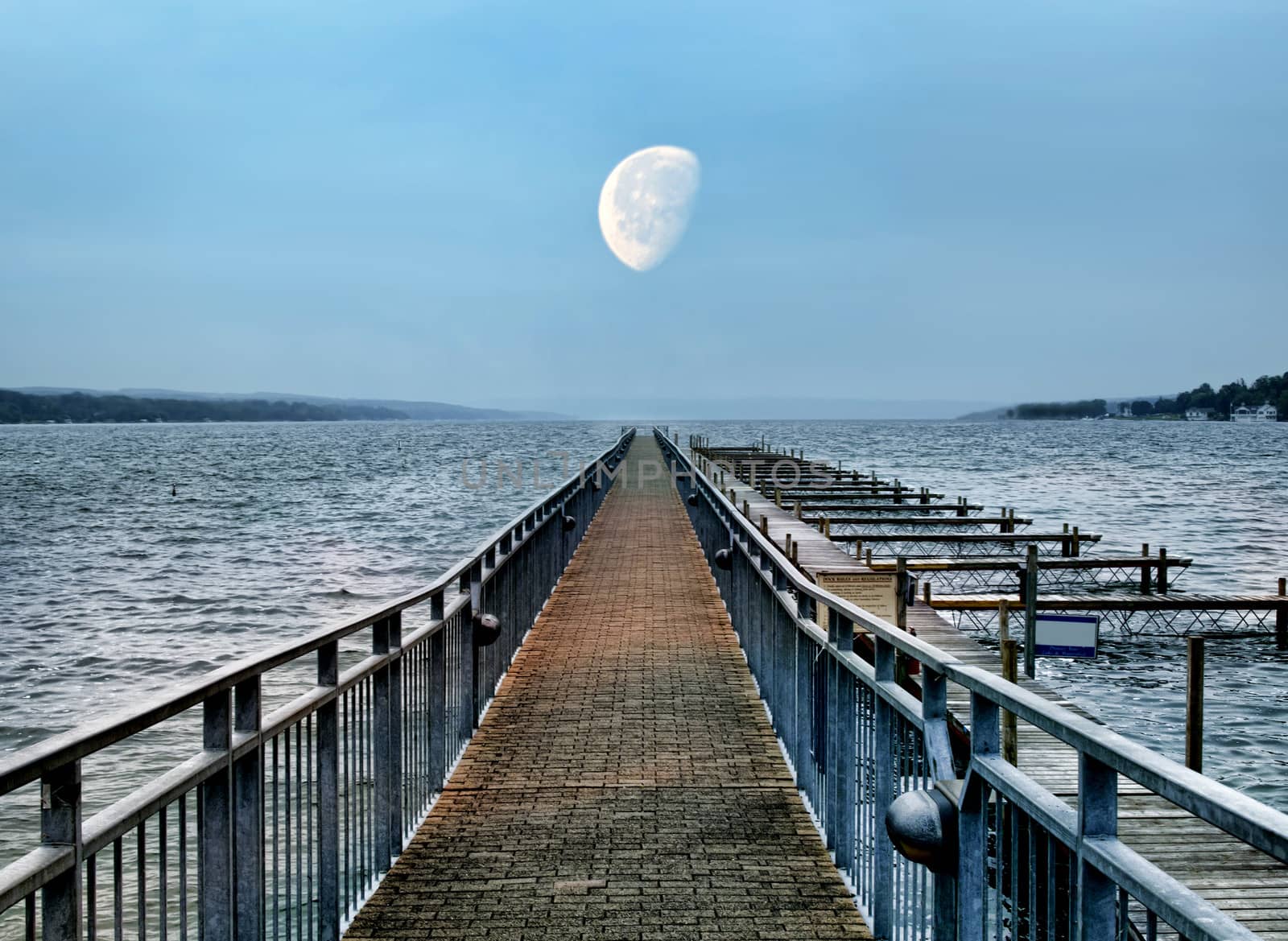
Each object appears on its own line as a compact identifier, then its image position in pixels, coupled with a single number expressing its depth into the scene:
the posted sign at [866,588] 10.76
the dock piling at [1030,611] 18.41
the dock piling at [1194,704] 10.95
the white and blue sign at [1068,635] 12.83
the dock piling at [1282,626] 24.50
